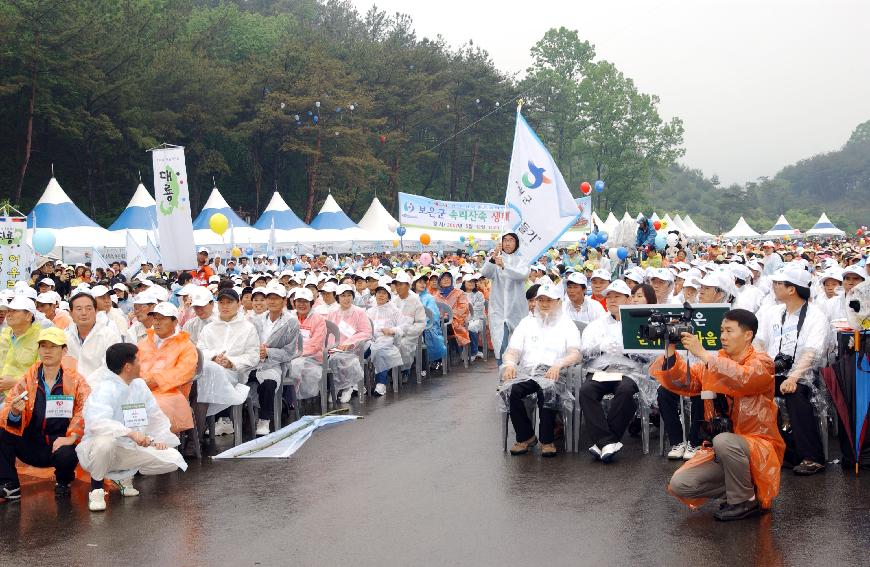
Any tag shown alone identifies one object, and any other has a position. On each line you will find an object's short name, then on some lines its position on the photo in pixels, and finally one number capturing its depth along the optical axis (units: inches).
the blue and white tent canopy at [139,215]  1173.1
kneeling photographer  236.5
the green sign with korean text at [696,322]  267.0
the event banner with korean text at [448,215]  1120.8
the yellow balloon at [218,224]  912.3
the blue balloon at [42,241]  929.4
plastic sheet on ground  338.0
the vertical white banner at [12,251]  505.7
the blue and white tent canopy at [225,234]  1216.2
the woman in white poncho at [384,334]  494.9
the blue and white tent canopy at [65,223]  1095.0
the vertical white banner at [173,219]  557.3
